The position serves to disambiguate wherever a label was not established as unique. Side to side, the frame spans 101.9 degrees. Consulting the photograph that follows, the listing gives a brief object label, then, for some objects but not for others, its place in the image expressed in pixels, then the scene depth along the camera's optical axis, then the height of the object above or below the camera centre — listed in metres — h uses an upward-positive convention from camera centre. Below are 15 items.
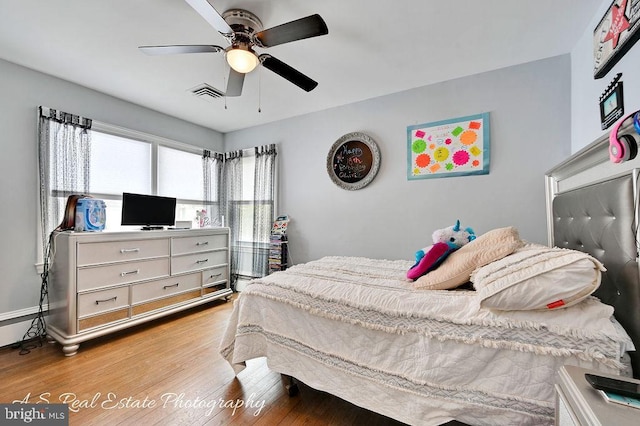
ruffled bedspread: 1.00 -0.63
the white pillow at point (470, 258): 1.39 -0.24
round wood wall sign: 3.11 +0.66
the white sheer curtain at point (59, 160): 2.56 +0.54
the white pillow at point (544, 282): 0.99 -0.27
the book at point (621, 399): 0.65 -0.48
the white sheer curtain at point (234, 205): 4.20 +0.13
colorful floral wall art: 2.54 +0.69
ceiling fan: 1.51 +1.13
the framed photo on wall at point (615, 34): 1.31 +1.02
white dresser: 2.28 -0.68
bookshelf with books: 3.61 -0.46
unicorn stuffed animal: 1.64 -0.23
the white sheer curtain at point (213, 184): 4.10 +0.48
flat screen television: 2.93 +0.02
